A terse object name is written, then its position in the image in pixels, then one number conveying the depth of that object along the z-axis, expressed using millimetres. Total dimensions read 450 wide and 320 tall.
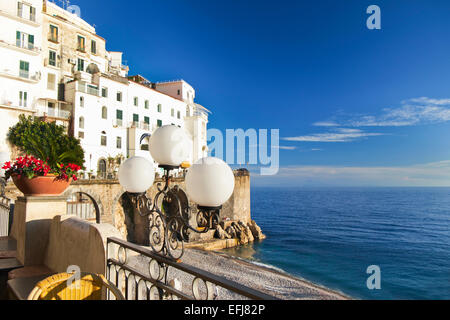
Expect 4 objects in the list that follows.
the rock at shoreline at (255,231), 40188
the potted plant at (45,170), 4758
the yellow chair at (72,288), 2133
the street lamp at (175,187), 2768
